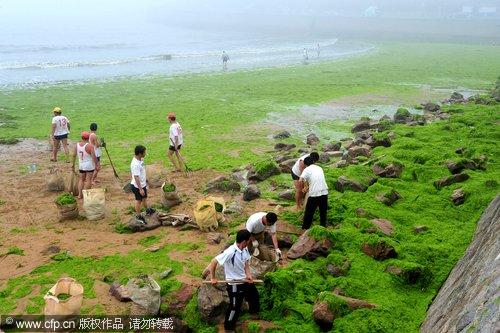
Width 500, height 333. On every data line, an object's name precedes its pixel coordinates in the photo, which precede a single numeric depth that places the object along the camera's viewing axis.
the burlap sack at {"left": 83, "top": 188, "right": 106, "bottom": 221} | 12.38
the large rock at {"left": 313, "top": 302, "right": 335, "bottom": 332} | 7.80
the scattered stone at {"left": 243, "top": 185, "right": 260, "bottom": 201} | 13.85
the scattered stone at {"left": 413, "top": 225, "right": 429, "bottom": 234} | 11.20
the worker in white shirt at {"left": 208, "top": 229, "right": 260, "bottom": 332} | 7.70
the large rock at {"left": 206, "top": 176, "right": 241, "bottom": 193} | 14.59
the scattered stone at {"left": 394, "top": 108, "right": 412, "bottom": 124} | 23.38
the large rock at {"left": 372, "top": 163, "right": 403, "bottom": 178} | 14.81
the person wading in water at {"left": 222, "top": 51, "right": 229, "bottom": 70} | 48.48
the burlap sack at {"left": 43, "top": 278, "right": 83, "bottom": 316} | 7.82
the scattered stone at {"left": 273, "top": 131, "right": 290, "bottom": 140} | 21.17
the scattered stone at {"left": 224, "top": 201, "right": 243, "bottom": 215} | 12.76
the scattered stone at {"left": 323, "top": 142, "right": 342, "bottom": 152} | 18.67
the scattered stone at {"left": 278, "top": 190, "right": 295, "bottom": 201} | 13.59
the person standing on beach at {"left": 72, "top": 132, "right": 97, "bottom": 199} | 13.36
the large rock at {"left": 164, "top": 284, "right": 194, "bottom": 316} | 8.43
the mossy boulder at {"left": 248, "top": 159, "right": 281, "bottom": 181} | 15.52
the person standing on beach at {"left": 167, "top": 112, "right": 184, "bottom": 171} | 15.48
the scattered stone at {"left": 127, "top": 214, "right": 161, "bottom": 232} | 11.89
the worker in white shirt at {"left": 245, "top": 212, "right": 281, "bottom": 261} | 9.20
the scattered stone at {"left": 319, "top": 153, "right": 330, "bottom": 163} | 17.15
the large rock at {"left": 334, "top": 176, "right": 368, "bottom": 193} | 13.53
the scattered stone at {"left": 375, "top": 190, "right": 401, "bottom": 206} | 12.77
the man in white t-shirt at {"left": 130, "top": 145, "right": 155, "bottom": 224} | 11.77
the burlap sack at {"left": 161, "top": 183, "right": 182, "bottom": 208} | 13.23
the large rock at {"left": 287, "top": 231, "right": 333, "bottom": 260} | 9.89
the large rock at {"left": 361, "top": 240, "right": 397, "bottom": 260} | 9.88
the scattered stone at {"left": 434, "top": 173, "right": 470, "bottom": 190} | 13.91
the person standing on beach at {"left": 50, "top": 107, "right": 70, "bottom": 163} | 16.53
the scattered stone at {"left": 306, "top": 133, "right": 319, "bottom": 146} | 20.06
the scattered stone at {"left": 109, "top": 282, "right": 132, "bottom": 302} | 8.73
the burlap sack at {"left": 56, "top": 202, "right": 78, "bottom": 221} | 12.42
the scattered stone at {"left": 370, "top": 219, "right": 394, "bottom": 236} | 10.97
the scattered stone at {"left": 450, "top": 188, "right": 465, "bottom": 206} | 12.63
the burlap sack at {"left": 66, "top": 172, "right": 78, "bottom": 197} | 14.10
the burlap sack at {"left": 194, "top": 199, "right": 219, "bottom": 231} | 11.67
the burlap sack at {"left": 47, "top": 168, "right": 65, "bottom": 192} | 14.57
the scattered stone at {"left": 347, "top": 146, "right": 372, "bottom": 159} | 17.01
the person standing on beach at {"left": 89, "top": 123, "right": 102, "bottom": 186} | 14.06
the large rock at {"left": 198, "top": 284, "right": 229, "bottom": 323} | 8.09
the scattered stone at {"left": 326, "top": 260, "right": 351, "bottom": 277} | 9.38
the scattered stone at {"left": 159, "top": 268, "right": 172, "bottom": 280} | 9.54
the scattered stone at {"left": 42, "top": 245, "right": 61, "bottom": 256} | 10.80
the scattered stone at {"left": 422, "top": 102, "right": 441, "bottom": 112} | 26.92
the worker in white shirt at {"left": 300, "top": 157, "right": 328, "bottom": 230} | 10.77
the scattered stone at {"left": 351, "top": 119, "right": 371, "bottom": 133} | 22.50
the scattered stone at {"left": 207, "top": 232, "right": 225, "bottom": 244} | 11.18
